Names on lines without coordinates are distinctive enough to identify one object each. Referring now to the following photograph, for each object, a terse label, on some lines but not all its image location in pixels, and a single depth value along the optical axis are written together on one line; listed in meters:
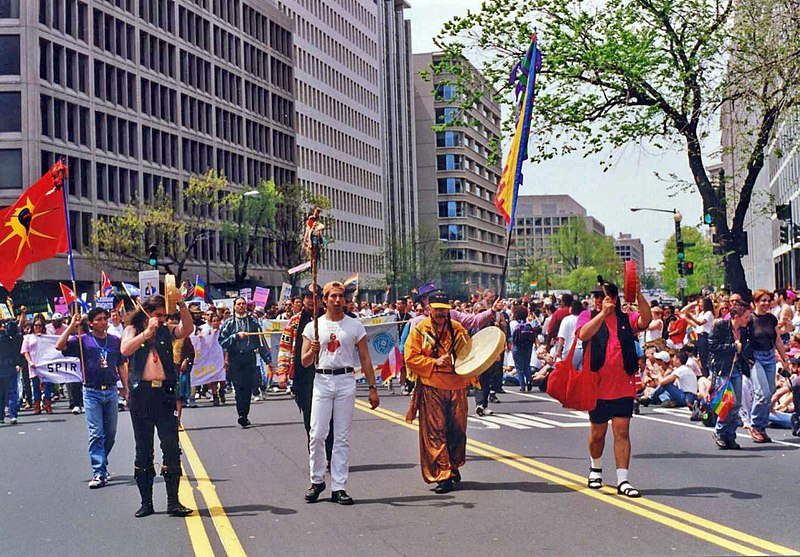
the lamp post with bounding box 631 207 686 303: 41.27
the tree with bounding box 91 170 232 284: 64.94
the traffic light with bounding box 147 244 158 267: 36.06
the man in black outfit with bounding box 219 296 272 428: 19.40
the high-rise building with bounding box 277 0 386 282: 104.19
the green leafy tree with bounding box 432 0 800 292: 28.42
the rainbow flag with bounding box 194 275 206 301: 36.28
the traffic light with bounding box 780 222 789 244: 32.34
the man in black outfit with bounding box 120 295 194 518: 10.63
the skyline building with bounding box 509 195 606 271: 171.50
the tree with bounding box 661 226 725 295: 109.65
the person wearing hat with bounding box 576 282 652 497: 10.95
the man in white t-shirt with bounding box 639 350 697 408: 20.61
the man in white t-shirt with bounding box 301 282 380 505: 10.92
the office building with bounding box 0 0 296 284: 61.69
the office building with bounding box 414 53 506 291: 147.88
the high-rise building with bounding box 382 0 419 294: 130.12
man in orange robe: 11.46
